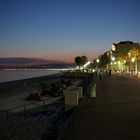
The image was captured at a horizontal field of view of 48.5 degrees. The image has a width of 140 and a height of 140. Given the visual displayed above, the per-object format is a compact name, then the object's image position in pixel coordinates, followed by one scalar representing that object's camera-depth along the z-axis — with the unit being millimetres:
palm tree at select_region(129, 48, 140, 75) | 44297
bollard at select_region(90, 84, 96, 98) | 10321
